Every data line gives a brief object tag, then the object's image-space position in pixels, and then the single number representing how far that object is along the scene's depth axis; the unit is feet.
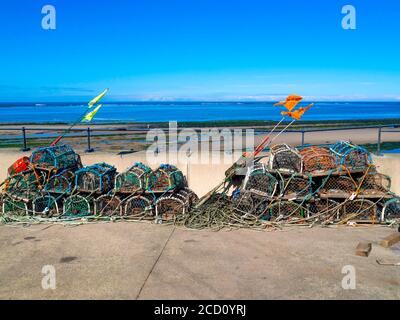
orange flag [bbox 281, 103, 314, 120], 23.79
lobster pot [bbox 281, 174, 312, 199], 22.72
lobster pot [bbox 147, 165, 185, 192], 23.77
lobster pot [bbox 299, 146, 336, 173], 22.97
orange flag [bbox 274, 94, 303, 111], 24.06
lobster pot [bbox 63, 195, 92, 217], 23.98
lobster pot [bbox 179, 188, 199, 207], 24.94
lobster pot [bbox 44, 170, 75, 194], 24.25
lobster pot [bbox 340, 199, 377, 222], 22.47
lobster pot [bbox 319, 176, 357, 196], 22.63
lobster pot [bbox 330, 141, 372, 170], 22.90
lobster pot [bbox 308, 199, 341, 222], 22.56
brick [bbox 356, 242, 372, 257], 17.83
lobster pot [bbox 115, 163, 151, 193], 23.79
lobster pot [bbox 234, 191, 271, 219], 22.85
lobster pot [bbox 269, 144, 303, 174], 23.40
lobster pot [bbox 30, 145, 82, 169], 25.12
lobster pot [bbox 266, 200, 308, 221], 22.70
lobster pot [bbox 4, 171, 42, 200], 24.39
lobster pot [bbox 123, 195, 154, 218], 23.77
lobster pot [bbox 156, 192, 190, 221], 23.73
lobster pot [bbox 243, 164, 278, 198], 22.91
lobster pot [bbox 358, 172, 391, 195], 22.57
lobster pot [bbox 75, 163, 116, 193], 24.11
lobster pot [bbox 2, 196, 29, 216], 24.32
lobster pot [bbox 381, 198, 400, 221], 22.66
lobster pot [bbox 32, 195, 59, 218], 24.20
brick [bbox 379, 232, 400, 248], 18.86
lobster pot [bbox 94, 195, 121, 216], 23.97
